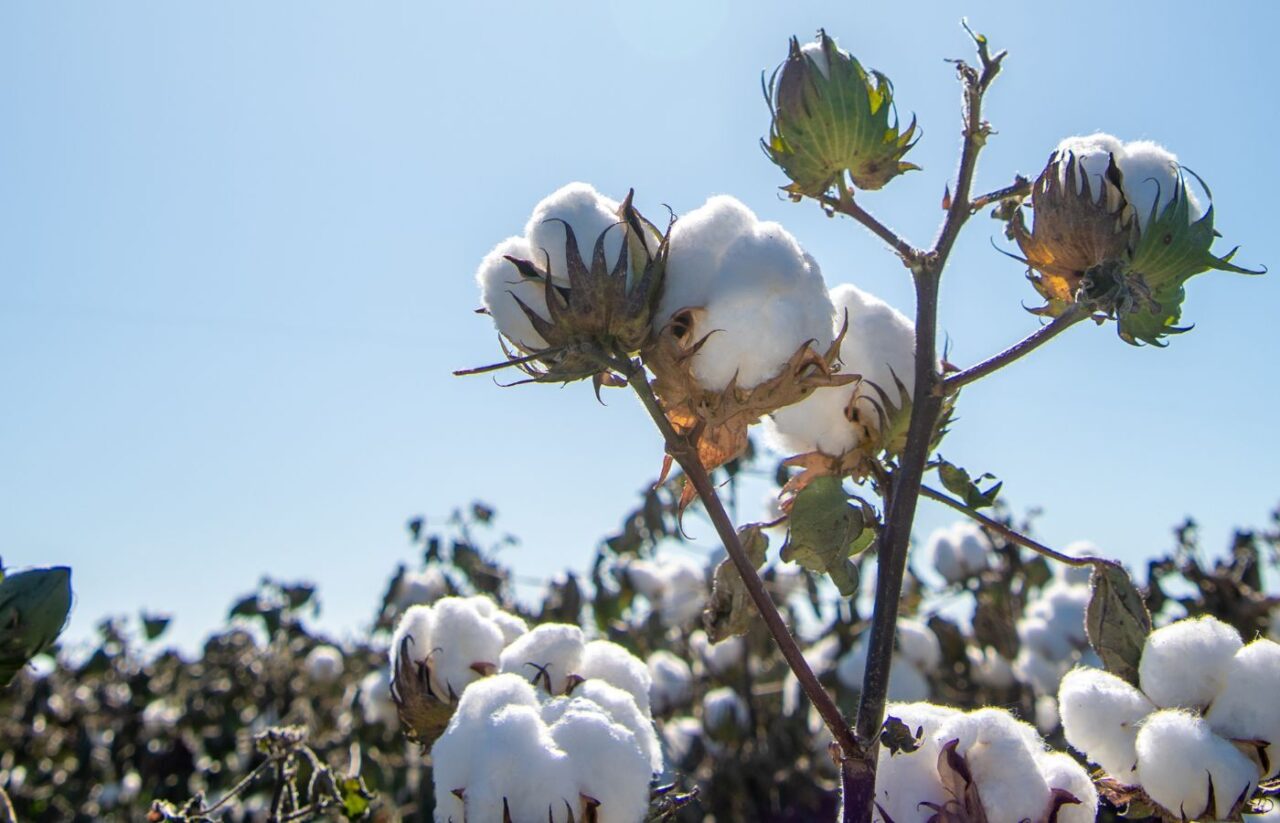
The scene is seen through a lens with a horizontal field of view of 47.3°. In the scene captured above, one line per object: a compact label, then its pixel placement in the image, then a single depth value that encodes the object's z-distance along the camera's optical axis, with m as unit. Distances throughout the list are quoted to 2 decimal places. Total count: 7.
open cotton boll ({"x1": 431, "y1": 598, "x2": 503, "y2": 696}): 0.67
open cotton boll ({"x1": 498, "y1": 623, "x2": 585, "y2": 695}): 0.64
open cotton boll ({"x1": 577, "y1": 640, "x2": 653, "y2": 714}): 0.64
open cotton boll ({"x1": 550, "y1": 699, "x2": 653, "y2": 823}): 0.55
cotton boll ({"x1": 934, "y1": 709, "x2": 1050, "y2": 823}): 0.53
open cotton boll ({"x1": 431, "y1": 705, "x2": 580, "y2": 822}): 0.54
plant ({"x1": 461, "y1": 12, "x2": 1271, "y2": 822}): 0.53
